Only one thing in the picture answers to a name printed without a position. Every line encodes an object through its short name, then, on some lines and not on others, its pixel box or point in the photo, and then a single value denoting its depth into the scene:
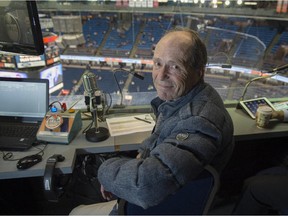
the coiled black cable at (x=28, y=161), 1.11
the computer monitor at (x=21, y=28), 1.24
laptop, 1.41
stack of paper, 1.46
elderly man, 0.71
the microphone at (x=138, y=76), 1.63
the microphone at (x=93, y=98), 1.33
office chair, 0.73
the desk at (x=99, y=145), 1.11
